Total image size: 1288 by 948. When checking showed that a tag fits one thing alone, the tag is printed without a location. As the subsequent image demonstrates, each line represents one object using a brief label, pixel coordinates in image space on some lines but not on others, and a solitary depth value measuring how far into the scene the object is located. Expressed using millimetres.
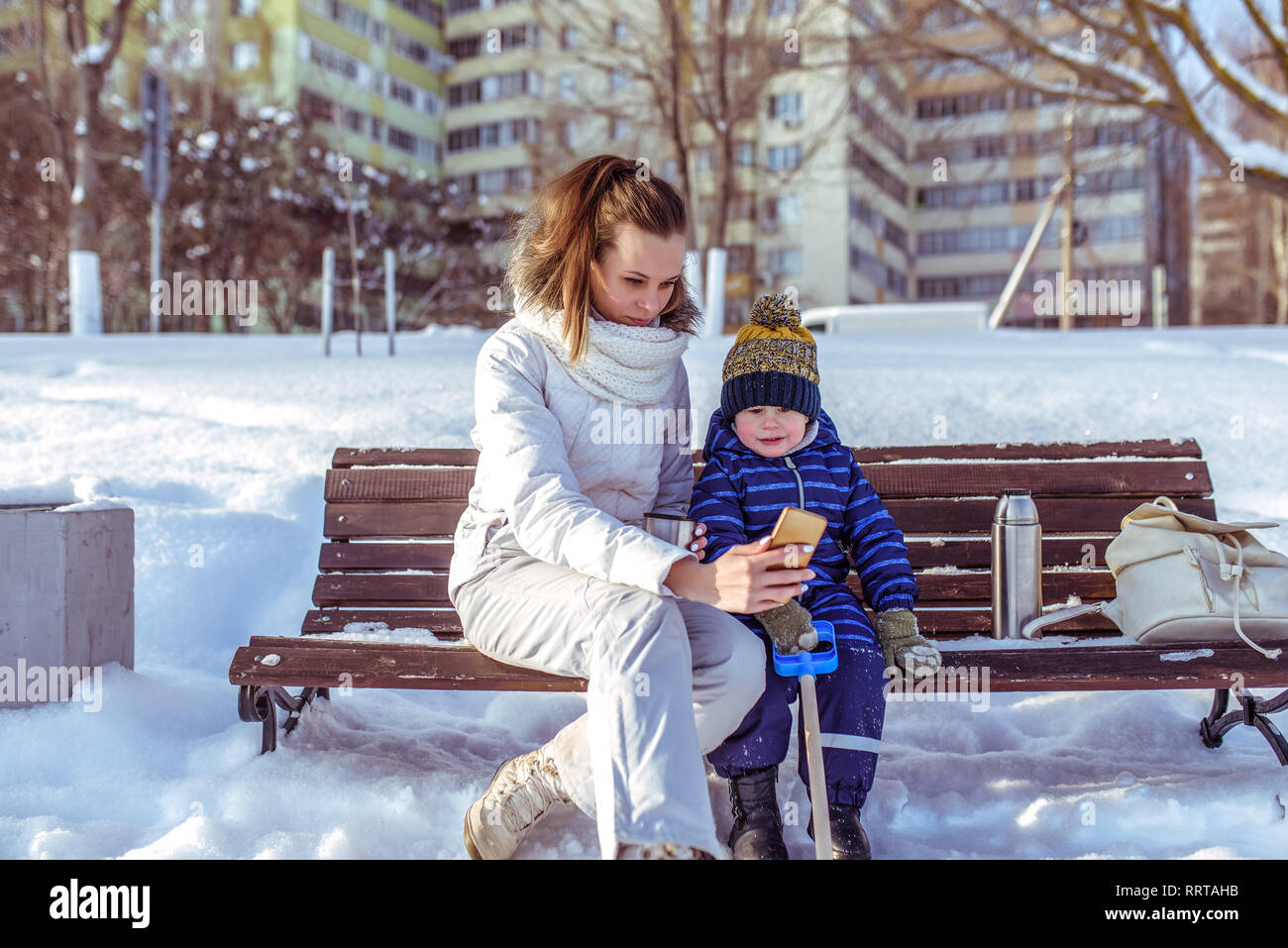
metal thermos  3156
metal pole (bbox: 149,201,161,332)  12602
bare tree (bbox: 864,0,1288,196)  11391
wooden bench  3430
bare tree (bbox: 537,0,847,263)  13438
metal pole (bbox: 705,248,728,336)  13992
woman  2115
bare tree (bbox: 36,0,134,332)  14328
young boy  2492
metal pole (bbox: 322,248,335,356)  10359
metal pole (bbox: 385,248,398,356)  10891
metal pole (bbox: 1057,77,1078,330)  13859
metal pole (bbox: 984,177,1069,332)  17578
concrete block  3150
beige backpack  2877
